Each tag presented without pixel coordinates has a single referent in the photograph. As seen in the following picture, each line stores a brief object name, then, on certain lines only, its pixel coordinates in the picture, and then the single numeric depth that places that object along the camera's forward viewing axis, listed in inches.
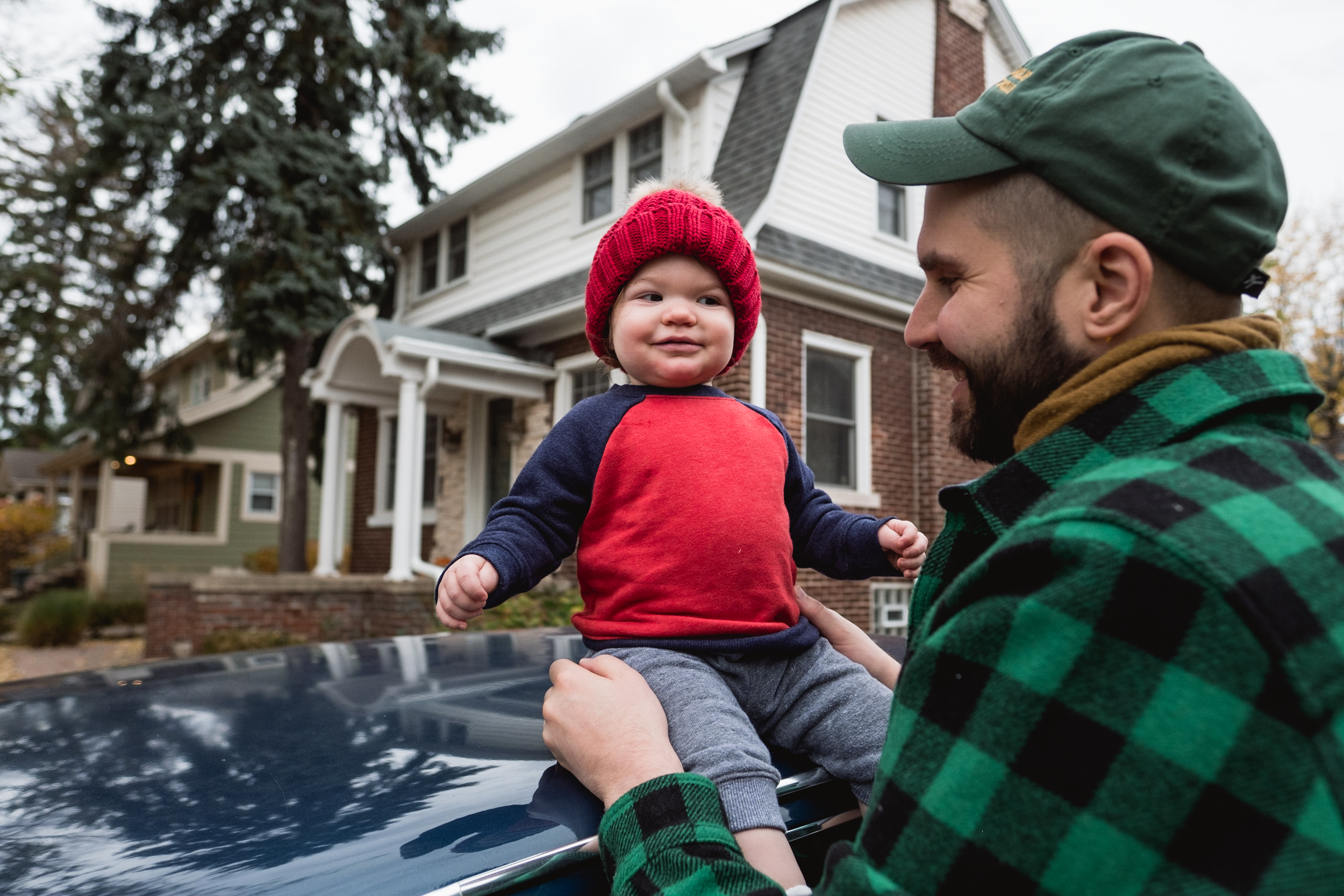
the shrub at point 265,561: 696.4
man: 28.2
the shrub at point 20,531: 808.3
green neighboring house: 752.3
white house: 383.9
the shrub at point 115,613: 614.2
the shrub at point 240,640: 367.9
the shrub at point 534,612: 359.3
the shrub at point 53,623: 554.6
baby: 58.2
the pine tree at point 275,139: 443.5
